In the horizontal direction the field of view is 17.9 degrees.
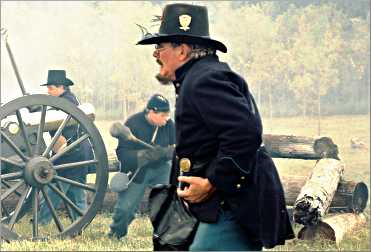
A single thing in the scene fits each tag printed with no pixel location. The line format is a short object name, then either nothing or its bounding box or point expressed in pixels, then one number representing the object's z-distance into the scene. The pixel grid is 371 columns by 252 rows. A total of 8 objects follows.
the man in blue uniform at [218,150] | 4.40
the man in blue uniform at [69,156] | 11.04
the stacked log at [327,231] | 10.21
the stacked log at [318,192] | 10.09
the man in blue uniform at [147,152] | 10.98
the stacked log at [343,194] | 11.59
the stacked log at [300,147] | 12.87
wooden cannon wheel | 9.62
